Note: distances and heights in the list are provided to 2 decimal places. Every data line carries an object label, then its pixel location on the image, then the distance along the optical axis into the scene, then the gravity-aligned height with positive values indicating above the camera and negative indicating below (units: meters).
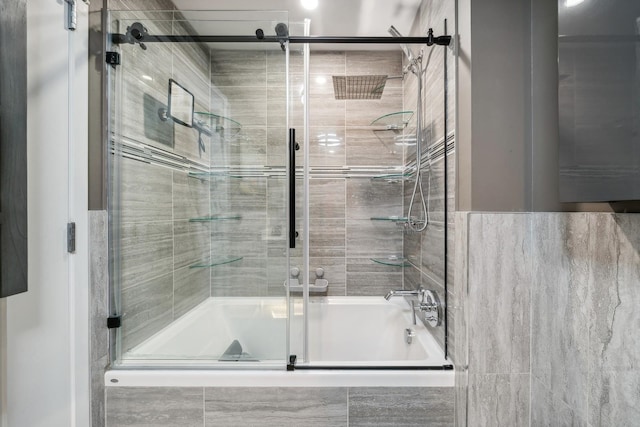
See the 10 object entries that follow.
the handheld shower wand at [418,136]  1.79 +0.47
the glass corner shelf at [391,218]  2.13 -0.05
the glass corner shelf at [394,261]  2.21 -0.37
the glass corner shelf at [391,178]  2.30 +0.26
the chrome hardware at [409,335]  1.69 -0.71
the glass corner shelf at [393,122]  2.16 +0.68
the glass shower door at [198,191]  1.39 +0.11
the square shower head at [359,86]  2.11 +0.93
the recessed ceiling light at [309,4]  1.75 +1.24
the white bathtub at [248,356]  1.26 -0.67
